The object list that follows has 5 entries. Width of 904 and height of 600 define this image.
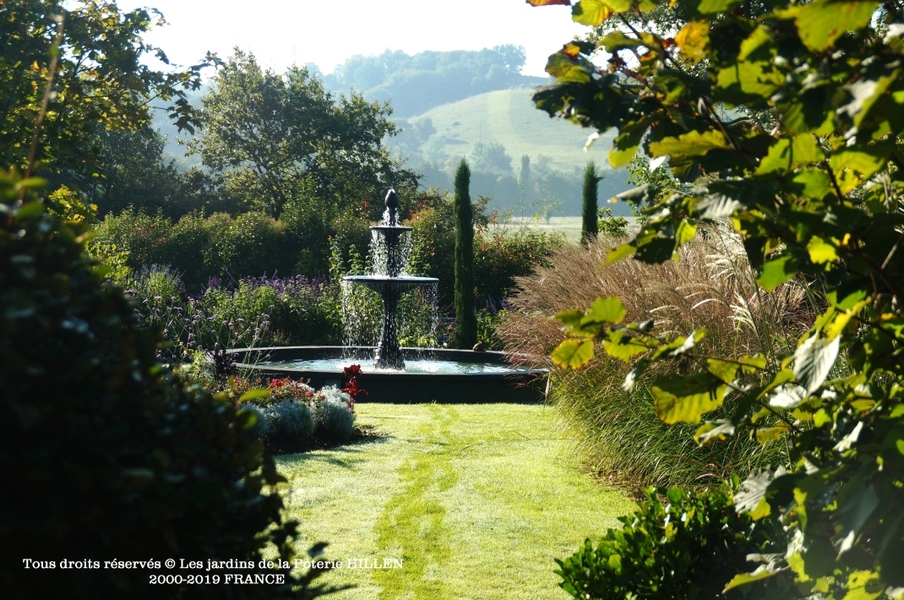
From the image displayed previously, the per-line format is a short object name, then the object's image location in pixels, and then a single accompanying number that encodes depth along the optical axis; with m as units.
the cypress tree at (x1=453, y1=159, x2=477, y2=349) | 15.62
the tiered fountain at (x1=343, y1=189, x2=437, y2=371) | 12.26
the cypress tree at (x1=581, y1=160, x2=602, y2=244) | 16.83
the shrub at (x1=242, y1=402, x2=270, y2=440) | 6.91
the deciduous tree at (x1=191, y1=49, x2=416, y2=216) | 33.34
